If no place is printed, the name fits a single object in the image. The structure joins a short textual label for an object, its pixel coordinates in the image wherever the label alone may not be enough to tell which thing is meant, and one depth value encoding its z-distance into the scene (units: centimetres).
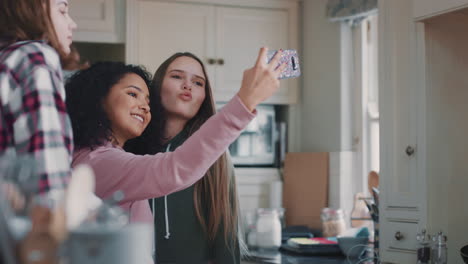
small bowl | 259
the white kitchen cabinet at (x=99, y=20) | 344
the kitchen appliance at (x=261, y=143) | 372
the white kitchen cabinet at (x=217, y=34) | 351
